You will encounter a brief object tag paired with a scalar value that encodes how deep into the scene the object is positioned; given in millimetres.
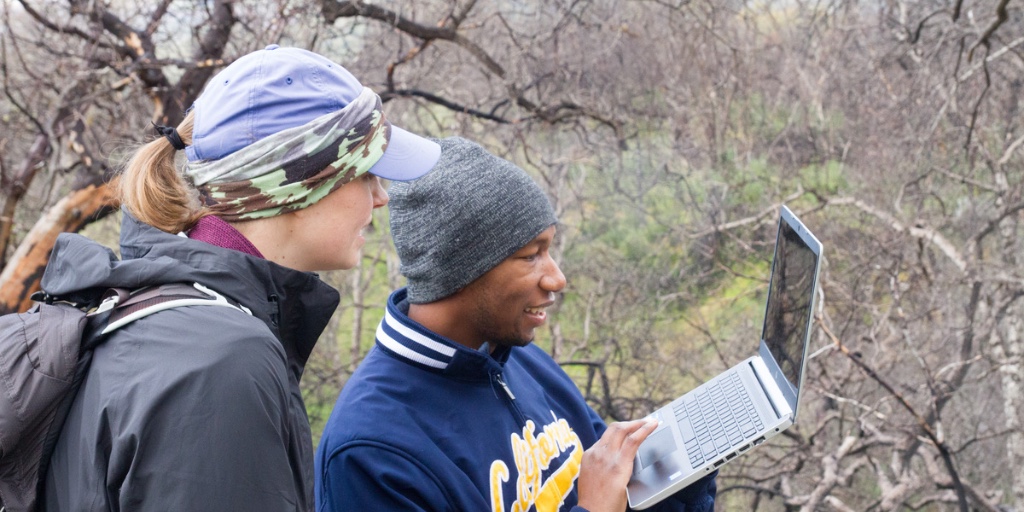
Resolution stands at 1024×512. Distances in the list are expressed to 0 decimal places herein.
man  1645
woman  1042
